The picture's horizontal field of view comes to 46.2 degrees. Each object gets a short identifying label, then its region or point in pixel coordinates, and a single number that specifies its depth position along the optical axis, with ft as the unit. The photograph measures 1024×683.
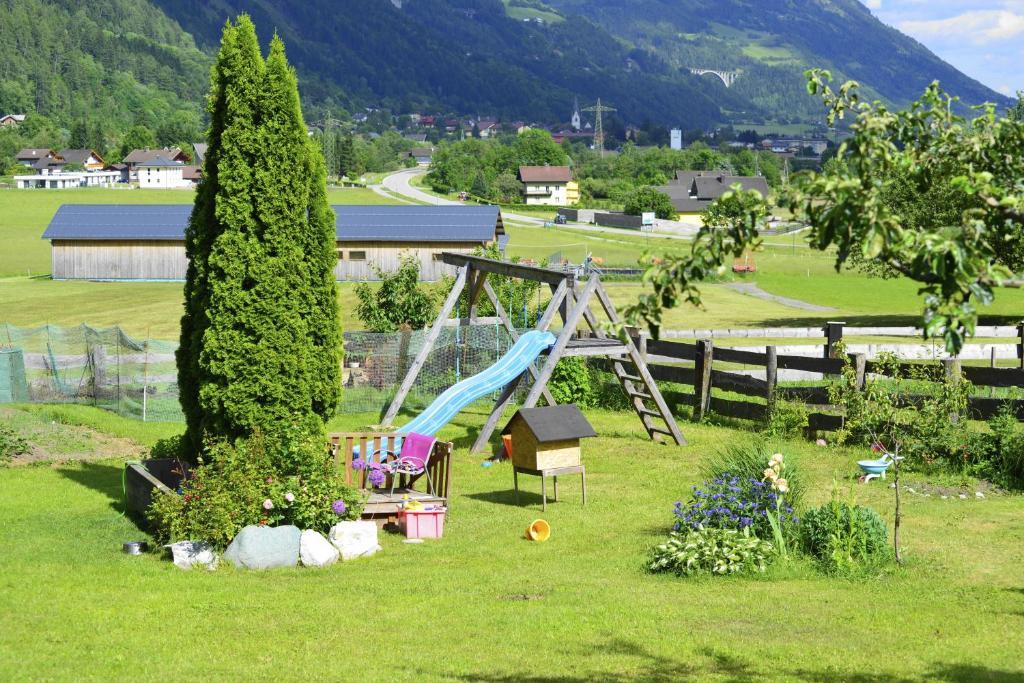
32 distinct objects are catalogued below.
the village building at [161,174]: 582.76
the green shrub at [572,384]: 77.61
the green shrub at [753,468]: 40.93
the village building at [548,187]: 541.75
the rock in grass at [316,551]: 39.91
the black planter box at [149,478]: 46.32
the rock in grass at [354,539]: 41.09
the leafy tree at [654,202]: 409.49
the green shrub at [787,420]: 63.93
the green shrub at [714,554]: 37.27
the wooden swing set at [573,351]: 62.85
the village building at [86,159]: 634.64
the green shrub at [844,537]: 37.17
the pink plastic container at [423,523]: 44.11
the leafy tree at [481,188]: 508.20
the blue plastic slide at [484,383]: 57.77
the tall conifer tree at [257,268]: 46.06
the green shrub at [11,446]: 60.34
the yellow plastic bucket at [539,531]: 43.96
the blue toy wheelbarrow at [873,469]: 52.95
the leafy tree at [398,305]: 94.94
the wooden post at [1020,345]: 86.34
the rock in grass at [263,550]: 39.34
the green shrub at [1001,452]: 51.65
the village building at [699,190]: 450.71
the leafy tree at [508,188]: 517.14
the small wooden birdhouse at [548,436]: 49.26
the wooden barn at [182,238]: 199.72
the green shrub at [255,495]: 40.50
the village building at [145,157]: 599.66
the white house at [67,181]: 543.80
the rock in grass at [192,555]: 39.12
